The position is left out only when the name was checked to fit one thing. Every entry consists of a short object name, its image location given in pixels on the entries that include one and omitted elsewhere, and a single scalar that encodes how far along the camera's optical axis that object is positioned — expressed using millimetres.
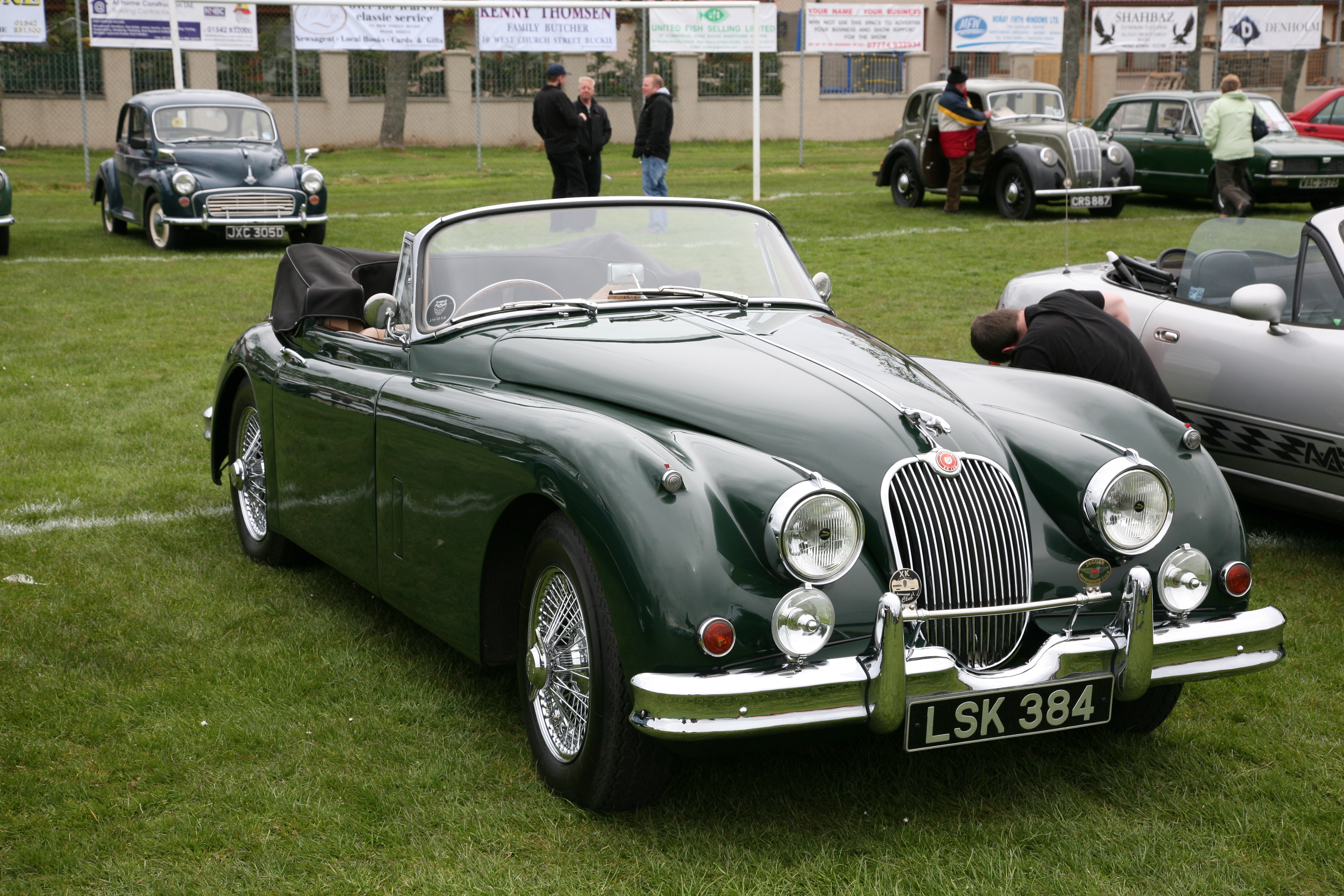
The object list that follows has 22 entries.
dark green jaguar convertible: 3012
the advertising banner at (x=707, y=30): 23797
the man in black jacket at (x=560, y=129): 15953
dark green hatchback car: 17281
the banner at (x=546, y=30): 25703
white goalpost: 17875
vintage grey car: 16891
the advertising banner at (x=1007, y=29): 27328
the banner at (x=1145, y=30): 28531
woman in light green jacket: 16312
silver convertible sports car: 5262
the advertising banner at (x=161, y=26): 23078
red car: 20016
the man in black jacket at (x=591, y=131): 16234
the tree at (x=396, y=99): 31156
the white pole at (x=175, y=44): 18422
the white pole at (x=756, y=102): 19141
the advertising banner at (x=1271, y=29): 29016
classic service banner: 24859
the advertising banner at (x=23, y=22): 22234
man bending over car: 4664
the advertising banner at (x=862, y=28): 26188
